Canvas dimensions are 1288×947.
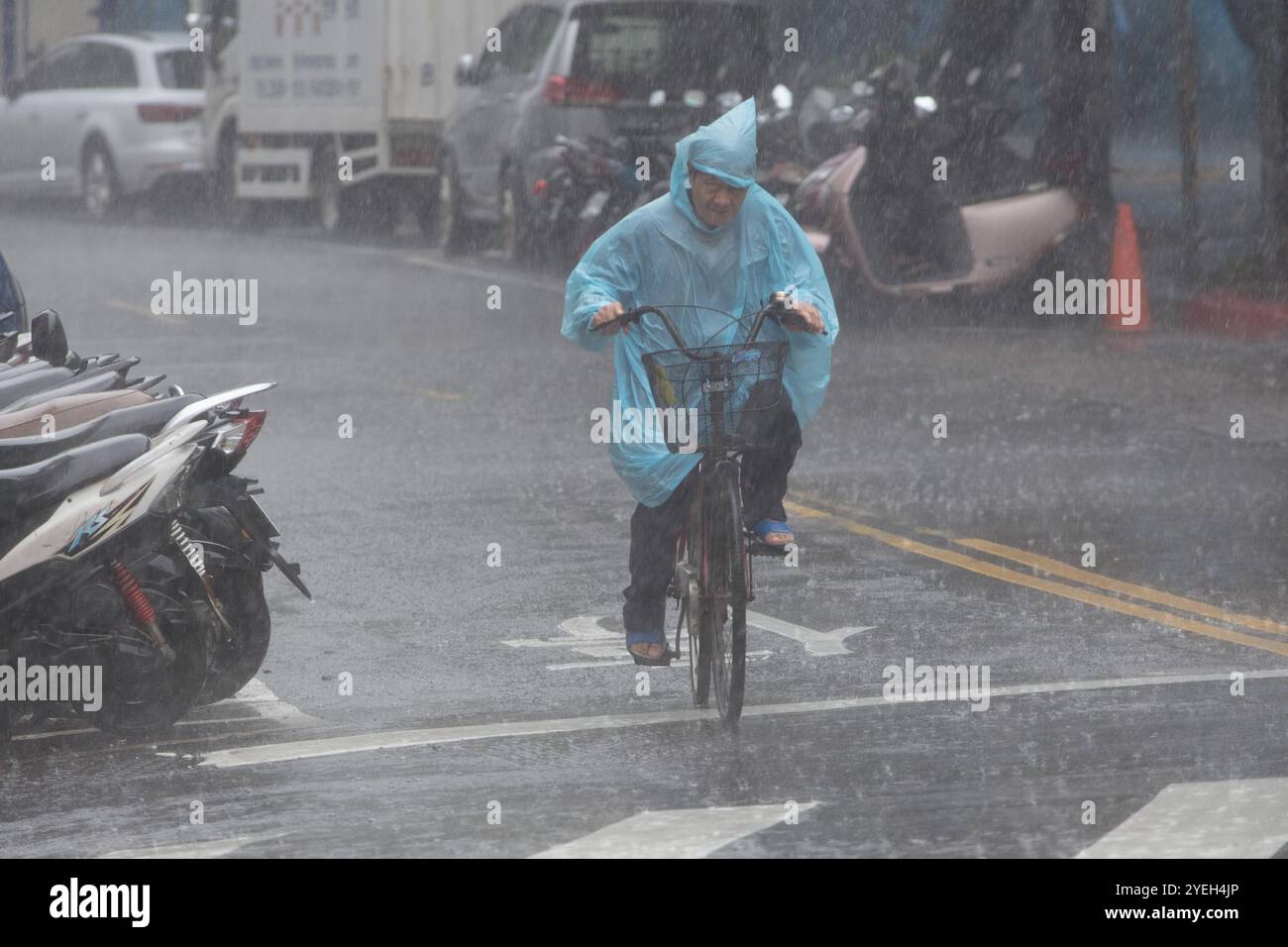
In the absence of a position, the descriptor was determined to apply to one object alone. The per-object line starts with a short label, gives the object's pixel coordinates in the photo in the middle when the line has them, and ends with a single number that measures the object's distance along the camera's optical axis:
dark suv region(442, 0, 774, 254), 21.12
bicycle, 7.56
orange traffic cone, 18.25
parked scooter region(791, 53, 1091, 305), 18.36
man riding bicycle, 7.95
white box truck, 26.97
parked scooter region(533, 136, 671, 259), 20.11
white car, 28.23
